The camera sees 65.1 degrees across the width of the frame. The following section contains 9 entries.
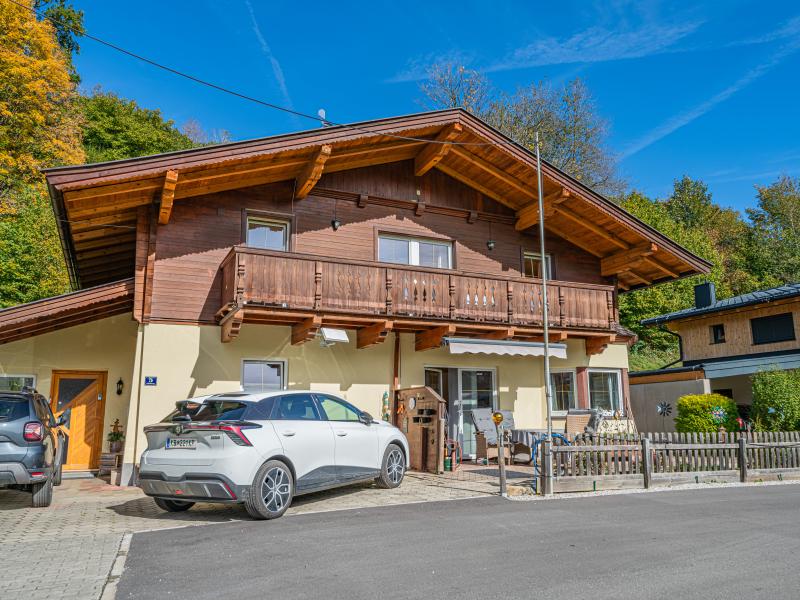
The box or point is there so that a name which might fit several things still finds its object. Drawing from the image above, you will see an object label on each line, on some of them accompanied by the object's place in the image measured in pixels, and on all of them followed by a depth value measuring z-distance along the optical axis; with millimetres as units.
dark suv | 8266
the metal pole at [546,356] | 9742
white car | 7426
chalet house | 12109
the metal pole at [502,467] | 9400
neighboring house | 21234
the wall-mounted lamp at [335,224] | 14258
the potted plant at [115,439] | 12750
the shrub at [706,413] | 17094
